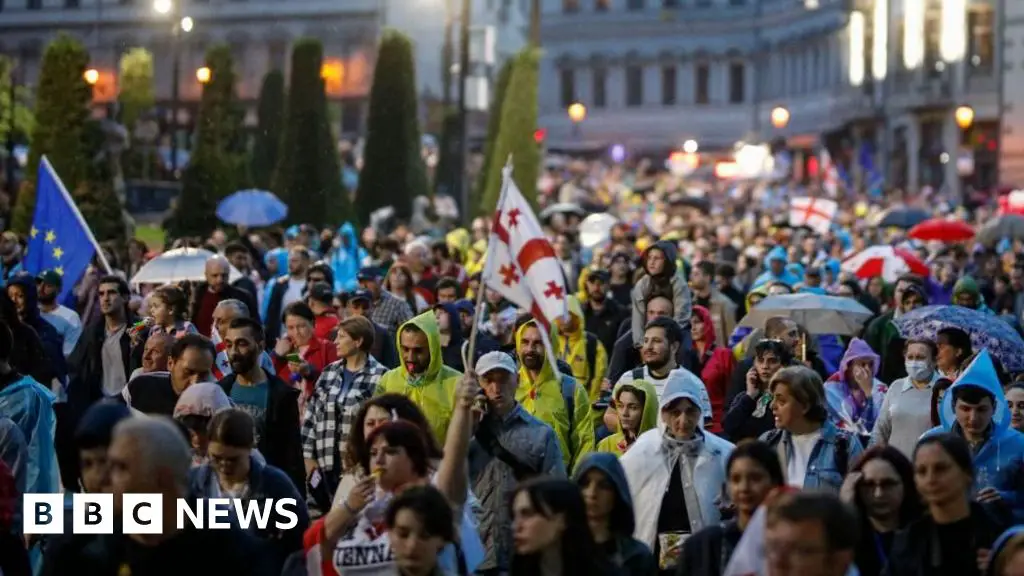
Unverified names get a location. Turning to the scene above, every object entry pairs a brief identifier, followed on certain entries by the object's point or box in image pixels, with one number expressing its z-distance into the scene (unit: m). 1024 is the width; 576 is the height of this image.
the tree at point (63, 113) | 27.80
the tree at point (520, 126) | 39.72
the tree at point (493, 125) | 43.50
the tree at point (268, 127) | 48.53
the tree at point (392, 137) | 37.38
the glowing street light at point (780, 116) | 53.19
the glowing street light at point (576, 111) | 54.00
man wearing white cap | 9.27
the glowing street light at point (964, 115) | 44.25
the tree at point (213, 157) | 31.69
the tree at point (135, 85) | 63.25
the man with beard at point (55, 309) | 15.38
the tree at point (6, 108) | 45.96
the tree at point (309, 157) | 34.69
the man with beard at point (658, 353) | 11.62
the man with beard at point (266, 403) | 10.20
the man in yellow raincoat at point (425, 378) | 10.66
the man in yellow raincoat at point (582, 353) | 14.50
